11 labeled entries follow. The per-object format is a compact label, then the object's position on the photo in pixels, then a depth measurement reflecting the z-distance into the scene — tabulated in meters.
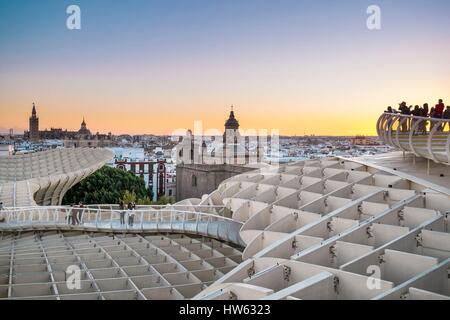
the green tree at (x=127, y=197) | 56.14
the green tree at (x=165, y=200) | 63.61
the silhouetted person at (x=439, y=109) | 17.28
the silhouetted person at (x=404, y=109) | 19.18
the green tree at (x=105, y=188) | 62.16
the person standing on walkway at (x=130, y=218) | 20.70
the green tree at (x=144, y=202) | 55.53
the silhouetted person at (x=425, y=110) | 18.02
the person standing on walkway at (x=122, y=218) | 21.01
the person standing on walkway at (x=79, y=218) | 21.29
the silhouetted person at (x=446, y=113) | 16.69
